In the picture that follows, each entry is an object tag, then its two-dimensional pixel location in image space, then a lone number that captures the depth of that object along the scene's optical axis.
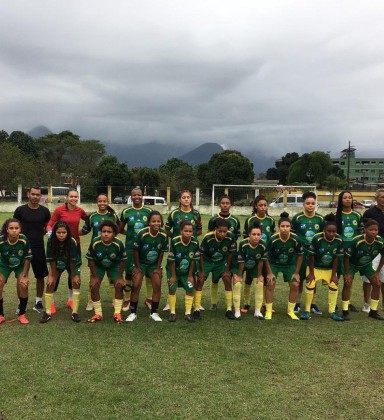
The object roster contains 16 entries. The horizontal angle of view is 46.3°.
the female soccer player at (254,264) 6.39
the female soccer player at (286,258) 6.43
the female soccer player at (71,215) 6.62
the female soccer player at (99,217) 6.77
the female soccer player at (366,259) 6.42
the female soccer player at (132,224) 6.70
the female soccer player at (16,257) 5.98
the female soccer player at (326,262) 6.42
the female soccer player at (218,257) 6.44
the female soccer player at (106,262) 6.14
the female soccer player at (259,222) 6.79
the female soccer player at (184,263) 6.28
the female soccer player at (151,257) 6.26
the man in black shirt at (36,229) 6.49
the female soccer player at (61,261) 6.14
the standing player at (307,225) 6.62
